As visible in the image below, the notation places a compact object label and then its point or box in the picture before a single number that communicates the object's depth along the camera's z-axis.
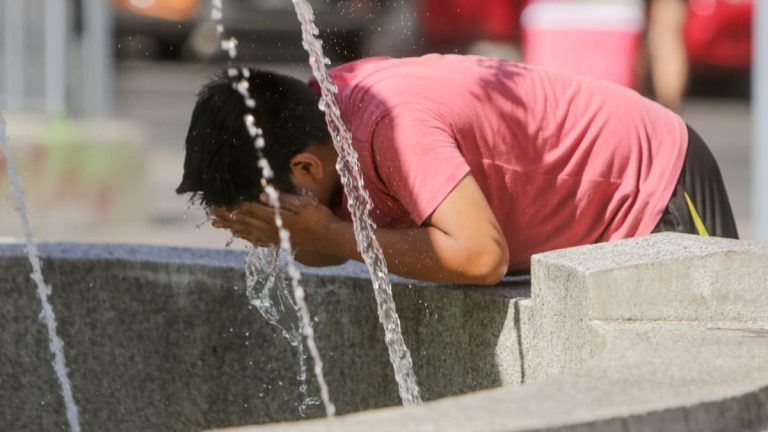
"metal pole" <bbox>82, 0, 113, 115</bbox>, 17.53
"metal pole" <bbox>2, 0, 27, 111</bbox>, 16.47
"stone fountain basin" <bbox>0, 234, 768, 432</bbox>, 5.69
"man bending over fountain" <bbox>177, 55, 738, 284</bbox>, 6.19
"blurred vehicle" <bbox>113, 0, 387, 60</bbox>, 31.89
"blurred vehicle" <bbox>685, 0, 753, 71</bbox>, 27.06
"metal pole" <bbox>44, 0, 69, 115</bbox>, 16.64
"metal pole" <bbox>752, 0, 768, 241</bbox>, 9.66
